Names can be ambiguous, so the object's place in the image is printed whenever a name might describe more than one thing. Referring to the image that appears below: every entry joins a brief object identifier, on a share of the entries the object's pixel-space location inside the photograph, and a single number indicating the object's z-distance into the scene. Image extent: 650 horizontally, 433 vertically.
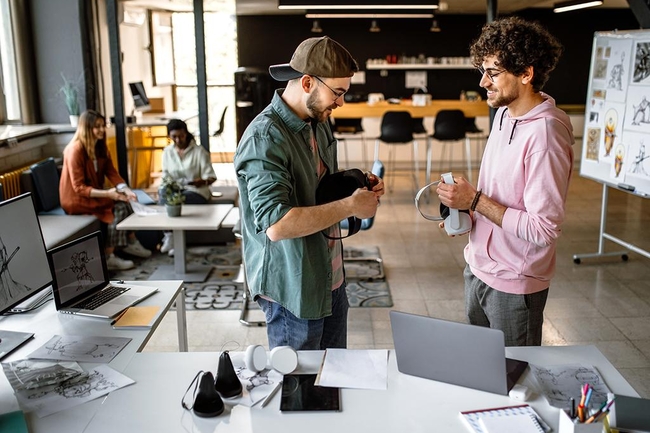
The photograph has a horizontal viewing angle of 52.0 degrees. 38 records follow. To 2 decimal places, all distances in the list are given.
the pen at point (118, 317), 2.64
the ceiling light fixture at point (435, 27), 11.24
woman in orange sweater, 5.71
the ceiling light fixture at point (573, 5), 9.33
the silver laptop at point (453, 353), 1.92
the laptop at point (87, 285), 2.70
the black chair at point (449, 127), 9.18
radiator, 5.83
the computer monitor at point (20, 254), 2.48
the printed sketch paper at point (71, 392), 2.00
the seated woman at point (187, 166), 6.20
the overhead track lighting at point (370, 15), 10.34
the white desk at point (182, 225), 5.22
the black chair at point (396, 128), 9.16
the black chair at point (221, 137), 10.13
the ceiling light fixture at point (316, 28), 11.36
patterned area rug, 5.06
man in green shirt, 2.16
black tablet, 1.96
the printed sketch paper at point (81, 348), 2.34
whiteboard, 5.11
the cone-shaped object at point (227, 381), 2.02
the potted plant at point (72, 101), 7.25
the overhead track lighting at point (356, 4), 8.32
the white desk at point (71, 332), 1.94
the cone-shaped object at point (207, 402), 1.92
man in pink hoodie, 2.24
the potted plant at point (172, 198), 5.41
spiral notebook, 1.82
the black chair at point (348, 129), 9.84
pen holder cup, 1.65
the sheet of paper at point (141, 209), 5.53
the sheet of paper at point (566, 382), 1.99
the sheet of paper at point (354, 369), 2.09
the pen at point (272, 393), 1.99
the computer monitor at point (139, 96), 9.13
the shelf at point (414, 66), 11.43
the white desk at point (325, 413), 1.87
